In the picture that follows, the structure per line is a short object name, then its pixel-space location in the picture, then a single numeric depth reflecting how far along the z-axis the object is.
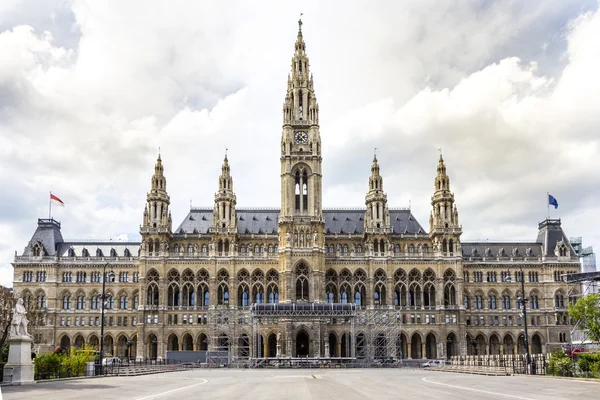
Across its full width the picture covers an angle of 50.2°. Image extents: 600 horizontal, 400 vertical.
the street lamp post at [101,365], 56.44
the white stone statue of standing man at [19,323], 43.66
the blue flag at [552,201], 103.85
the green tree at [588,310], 66.62
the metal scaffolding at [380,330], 98.50
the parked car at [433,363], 90.28
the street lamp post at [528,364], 54.75
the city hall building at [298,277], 108.31
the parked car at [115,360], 93.75
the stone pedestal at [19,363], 40.62
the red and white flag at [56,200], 98.50
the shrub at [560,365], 47.34
